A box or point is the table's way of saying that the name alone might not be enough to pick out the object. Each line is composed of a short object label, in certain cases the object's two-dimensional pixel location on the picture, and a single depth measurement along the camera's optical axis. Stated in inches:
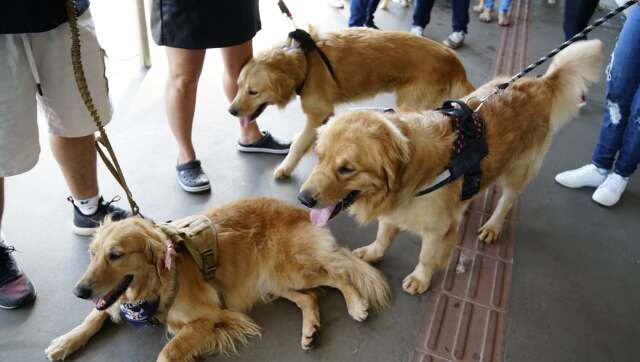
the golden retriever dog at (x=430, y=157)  65.3
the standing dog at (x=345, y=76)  106.7
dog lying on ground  63.8
